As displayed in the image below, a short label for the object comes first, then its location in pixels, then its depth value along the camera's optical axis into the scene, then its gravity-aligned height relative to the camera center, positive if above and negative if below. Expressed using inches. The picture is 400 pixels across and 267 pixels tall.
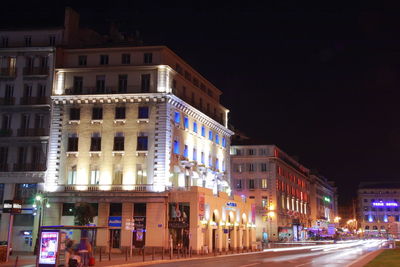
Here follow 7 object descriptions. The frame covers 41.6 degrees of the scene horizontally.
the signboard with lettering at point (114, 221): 2316.7 +68.9
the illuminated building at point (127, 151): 2305.6 +387.0
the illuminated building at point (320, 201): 6151.6 +464.7
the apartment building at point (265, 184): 4217.5 +429.7
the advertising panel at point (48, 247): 1233.4 -24.3
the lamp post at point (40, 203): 2326.5 +145.5
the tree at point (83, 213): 2202.3 +97.2
